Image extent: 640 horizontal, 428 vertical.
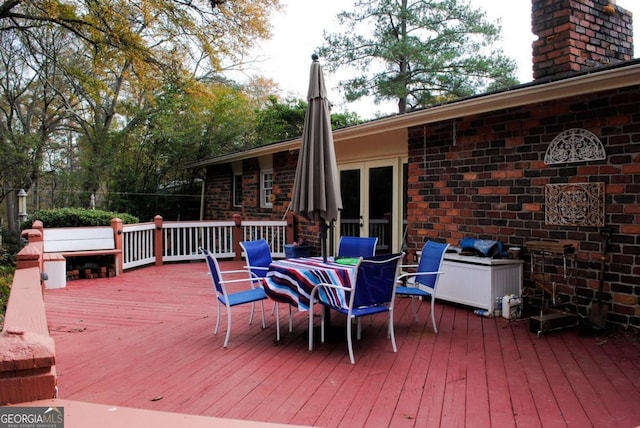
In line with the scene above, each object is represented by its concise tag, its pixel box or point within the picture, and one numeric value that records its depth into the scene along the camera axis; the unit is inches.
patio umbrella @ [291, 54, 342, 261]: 165.0
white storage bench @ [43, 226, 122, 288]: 250.4
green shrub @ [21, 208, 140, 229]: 305.6
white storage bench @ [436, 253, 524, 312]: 186.4
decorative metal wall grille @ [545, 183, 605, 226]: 167.2
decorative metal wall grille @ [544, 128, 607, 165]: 167.4
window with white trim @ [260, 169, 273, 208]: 406.9
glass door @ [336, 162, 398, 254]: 277.7
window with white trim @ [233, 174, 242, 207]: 458.0
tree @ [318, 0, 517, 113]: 553.9
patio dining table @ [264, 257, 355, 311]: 145.2
